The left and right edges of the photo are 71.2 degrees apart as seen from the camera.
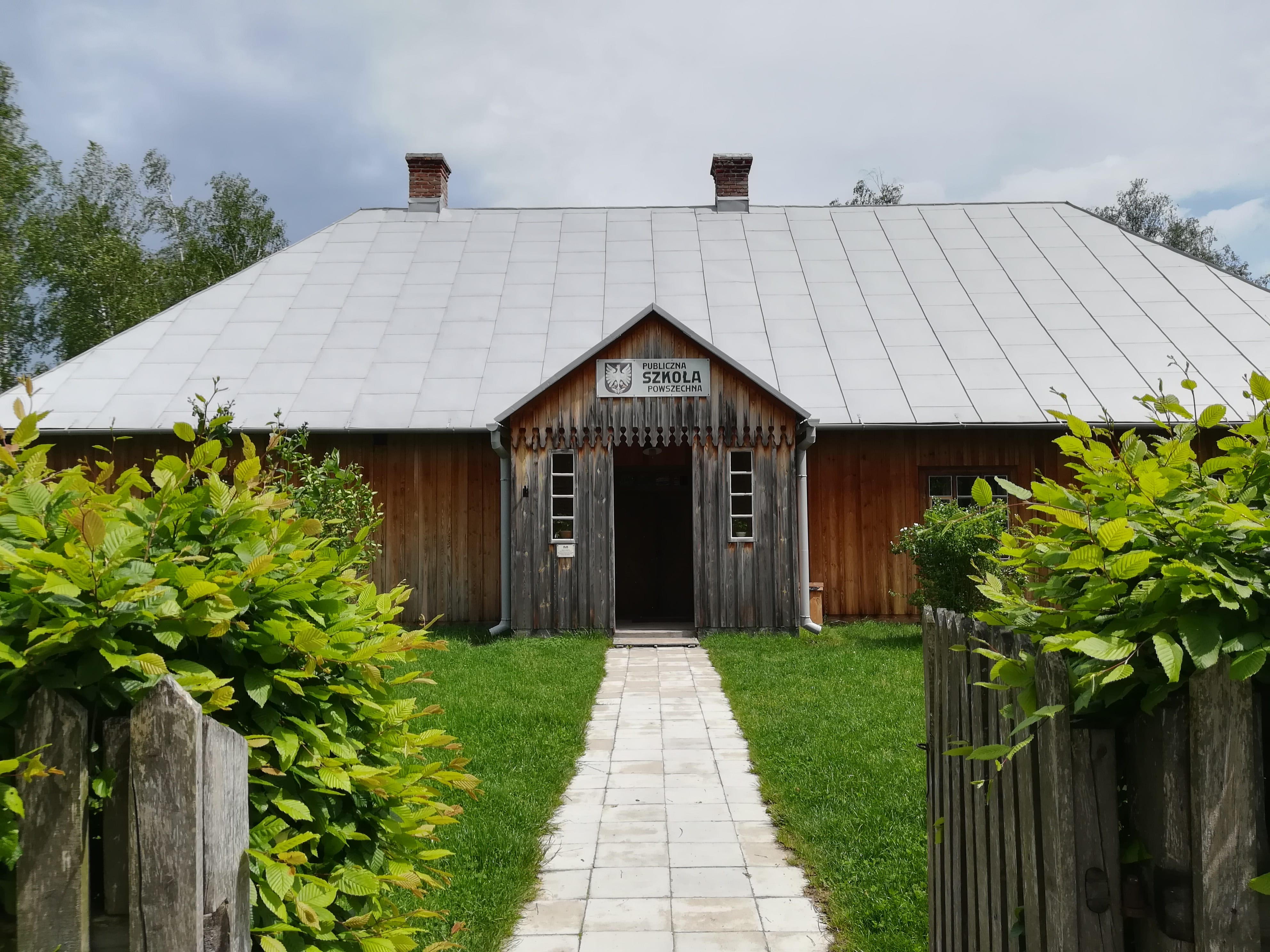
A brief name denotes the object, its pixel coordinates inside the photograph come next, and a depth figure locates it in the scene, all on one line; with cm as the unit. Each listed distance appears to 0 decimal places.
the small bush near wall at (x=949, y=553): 1112
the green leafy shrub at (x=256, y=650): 163
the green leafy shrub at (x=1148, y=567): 166
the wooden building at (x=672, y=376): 1260
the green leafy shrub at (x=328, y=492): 766
